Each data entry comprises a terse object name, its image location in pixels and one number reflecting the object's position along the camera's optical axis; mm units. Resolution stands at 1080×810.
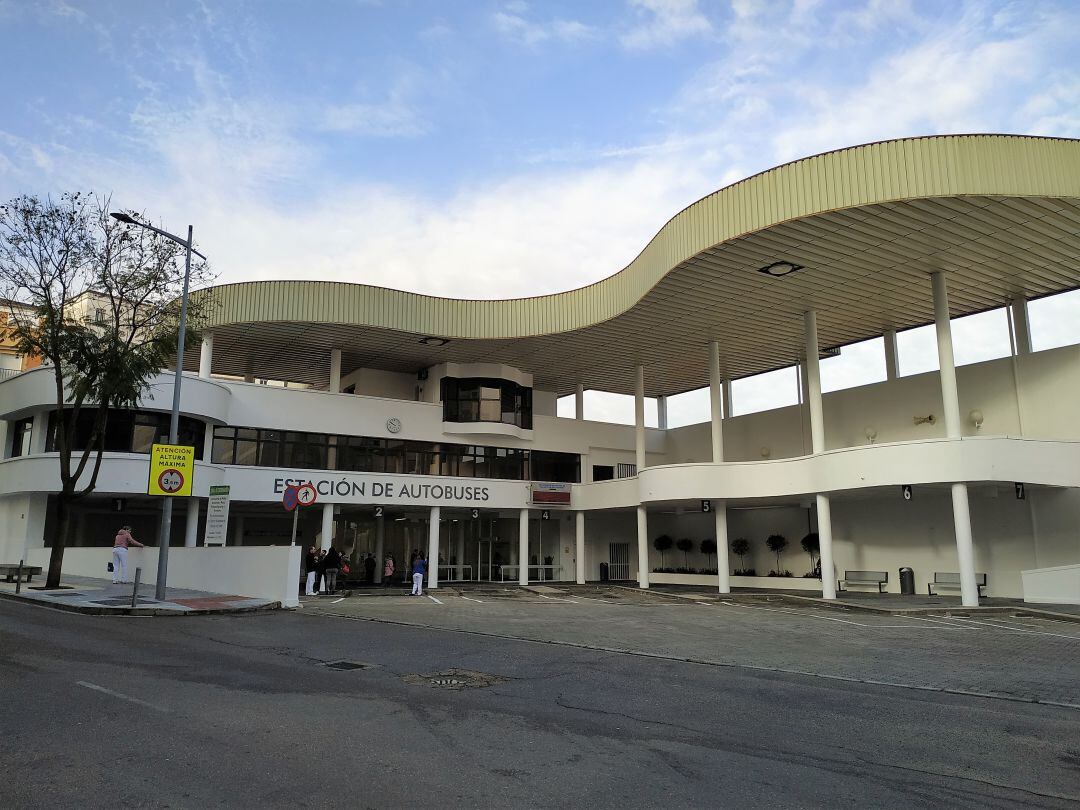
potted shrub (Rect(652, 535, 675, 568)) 38719
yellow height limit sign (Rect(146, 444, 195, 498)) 18984
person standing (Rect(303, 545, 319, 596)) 25375
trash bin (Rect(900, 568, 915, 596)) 27484
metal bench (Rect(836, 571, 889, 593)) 28711
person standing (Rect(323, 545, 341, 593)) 26031
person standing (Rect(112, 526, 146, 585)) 23198
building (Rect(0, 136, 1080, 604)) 20781
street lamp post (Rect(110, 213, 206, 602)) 18906
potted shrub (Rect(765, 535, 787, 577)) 33719
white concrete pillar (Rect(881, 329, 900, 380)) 29922
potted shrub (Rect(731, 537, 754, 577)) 35750
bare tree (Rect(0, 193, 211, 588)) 20812
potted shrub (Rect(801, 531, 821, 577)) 32219
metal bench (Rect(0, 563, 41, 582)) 23034
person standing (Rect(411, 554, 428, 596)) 26719
